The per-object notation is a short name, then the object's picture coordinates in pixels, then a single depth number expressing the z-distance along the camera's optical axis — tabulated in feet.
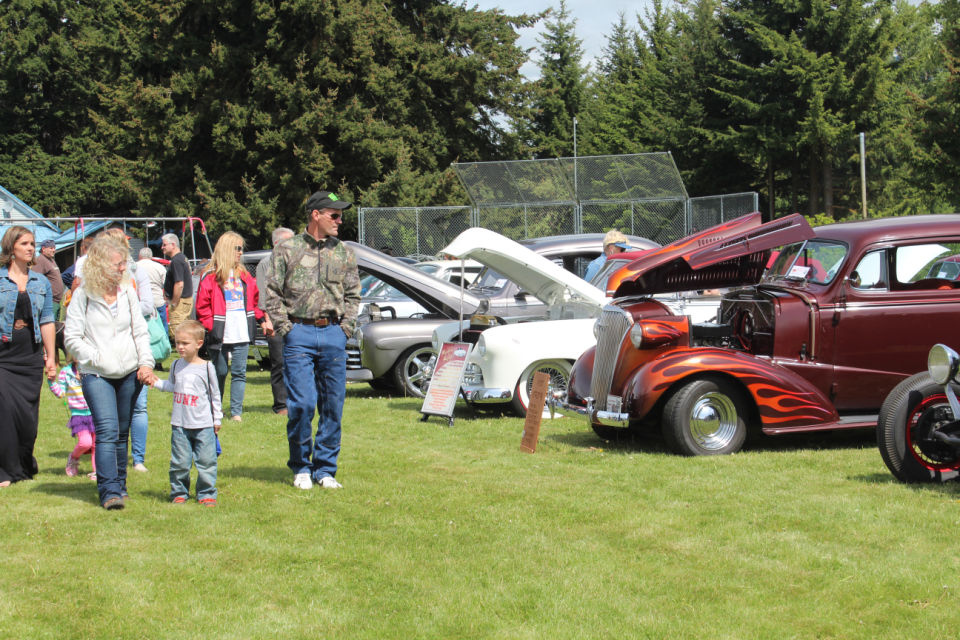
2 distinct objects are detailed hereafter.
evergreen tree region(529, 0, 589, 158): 162.09
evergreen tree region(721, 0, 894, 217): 113.80
